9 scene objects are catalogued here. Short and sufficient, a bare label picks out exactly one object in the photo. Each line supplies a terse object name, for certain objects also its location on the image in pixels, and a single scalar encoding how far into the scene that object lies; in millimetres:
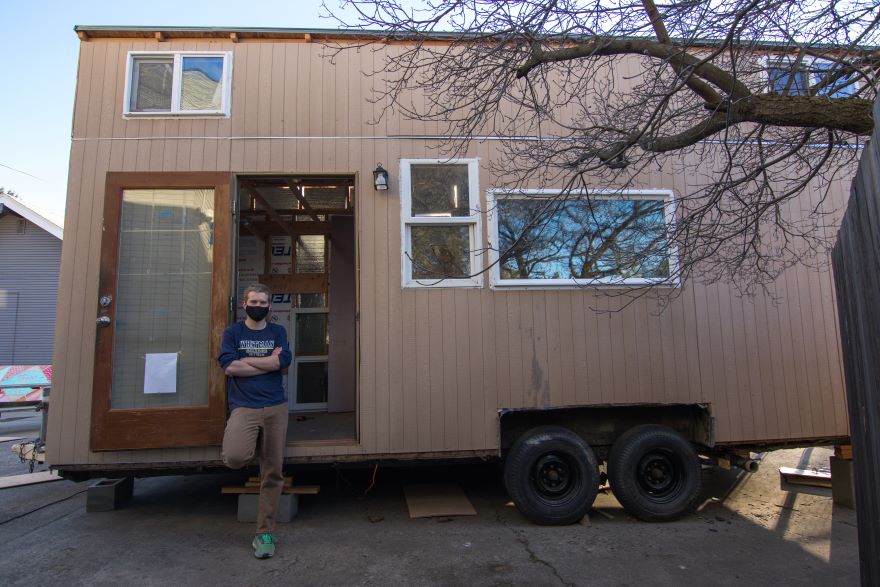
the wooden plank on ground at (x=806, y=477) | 5359
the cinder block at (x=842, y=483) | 4801
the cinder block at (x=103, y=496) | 4527
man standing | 3748
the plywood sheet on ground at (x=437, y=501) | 4465
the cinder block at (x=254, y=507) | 4289
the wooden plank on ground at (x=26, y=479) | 5304
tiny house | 4160
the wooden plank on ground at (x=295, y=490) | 4332
